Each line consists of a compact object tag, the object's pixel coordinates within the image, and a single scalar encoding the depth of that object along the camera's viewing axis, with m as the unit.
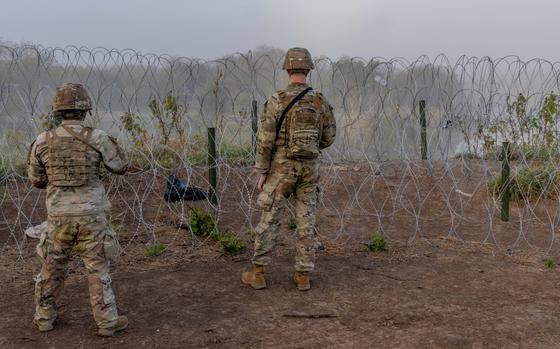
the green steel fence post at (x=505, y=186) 6.46
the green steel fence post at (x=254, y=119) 7.39
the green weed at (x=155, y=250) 5.69
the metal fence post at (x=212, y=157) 6.40
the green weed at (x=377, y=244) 5.92
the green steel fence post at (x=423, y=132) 8.81
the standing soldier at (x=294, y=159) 4.54
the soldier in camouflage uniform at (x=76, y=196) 3.64
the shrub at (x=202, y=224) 6.14
